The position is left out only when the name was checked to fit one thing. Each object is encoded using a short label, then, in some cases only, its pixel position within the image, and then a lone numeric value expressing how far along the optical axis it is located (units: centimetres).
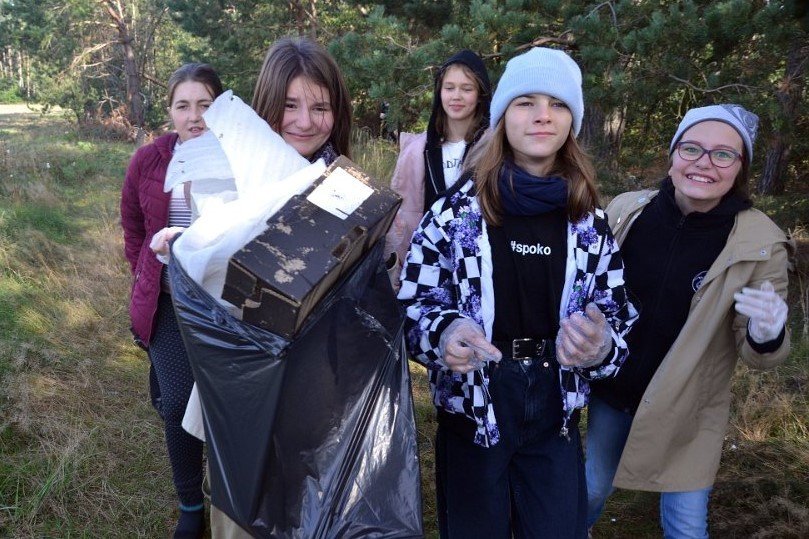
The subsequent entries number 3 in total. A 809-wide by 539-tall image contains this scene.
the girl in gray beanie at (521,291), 173
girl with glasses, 202
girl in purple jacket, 231
